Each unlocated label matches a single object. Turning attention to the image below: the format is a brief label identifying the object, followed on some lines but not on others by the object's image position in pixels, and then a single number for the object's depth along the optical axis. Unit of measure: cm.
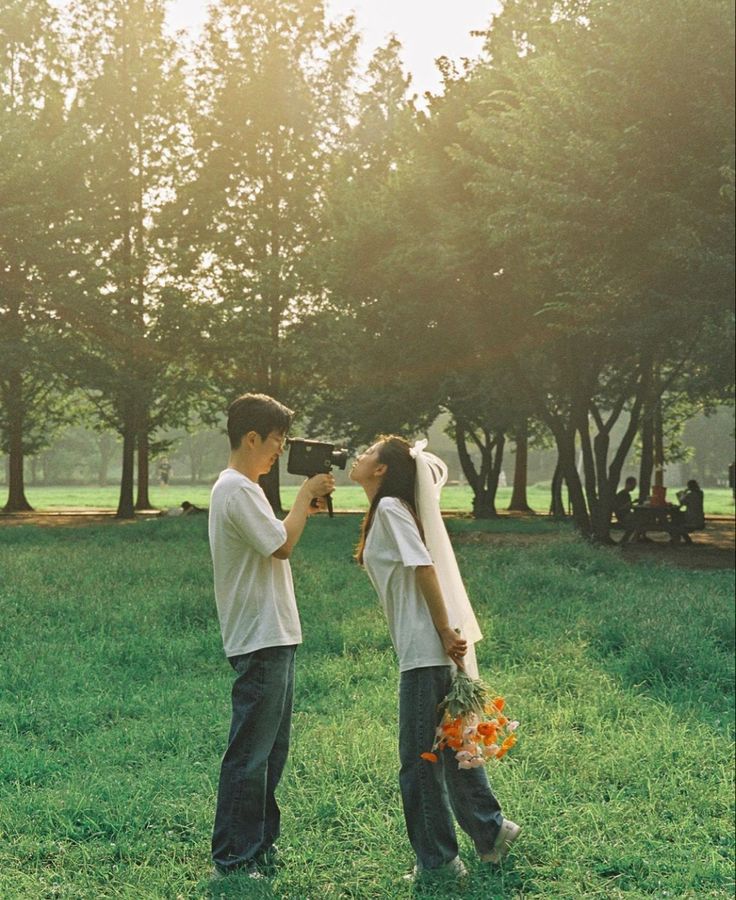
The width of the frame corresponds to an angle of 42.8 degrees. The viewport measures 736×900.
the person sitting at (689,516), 2180
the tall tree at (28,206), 2264
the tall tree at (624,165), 1373
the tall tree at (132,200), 2670
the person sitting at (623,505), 2283
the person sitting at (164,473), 7306
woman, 418
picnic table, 2177
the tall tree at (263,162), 3006
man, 419
